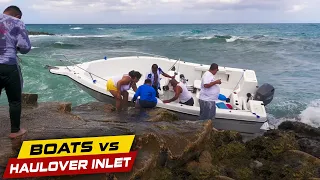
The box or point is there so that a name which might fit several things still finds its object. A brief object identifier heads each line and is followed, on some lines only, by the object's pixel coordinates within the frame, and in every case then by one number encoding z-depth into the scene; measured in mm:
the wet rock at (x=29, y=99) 4726
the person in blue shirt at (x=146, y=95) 5262
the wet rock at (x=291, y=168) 3565
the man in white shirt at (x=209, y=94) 5147
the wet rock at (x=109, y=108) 5371
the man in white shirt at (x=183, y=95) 5671
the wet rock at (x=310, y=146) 4711
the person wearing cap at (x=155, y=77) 5894
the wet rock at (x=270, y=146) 4250
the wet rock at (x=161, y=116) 4726
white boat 5498
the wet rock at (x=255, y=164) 3911
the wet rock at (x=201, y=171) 3384
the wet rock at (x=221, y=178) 3338
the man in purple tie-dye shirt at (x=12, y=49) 2846
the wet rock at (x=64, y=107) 4405
